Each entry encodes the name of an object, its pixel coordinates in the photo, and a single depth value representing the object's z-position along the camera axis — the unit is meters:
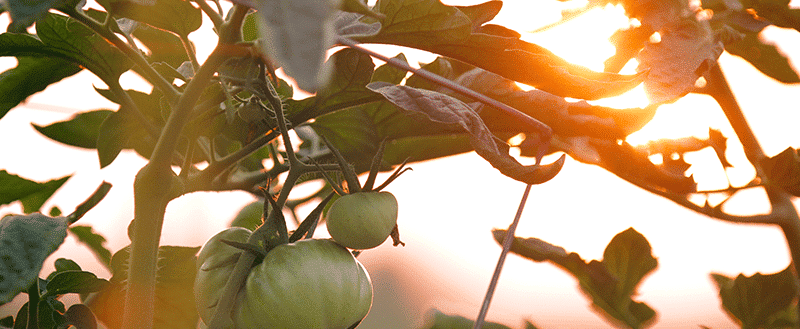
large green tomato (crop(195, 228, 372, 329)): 1.42
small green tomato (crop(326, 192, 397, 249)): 1.43
